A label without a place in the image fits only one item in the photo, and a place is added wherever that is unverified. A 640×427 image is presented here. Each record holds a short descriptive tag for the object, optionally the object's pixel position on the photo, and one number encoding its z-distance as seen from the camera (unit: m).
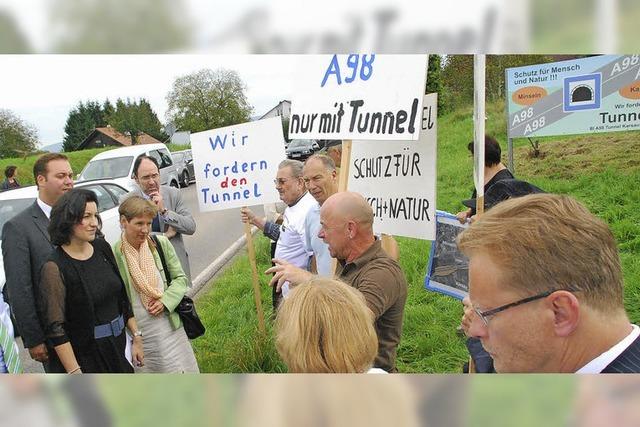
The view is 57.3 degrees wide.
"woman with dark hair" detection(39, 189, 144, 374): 1.84
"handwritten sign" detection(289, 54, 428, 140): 1.76
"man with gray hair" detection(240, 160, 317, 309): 2.70
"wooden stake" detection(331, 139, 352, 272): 2.23
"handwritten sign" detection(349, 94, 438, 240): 2.26
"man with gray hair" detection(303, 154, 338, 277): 2.56
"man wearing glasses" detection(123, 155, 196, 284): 2.35
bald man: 1.69
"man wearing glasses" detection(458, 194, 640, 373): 0.84
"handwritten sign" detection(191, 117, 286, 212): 2.50
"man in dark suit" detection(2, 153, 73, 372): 1.82
